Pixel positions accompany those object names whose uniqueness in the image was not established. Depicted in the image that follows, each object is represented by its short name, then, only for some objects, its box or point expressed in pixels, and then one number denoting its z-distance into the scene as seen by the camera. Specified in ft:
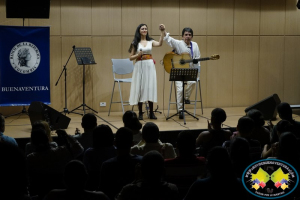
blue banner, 25.12
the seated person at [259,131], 14.74
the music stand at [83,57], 26.14
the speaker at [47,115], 20.85
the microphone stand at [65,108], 26.76
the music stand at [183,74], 22.70
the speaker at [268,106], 22.89
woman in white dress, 24.97
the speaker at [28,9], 24.88
